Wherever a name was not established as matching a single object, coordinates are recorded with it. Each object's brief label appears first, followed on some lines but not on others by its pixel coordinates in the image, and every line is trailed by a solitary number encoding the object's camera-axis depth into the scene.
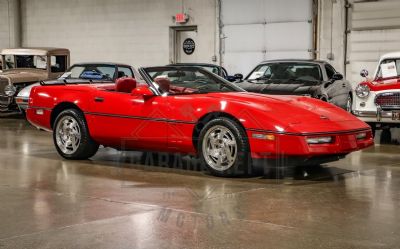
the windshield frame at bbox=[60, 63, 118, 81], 13.60
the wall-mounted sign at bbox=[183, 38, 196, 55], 20.87
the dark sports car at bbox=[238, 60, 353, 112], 11.38
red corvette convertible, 6.88
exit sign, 20.59
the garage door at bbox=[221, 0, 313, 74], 18.00
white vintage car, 10.81
